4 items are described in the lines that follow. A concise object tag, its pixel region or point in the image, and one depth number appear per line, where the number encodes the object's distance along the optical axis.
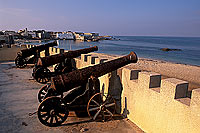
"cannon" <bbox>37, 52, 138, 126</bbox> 4.34
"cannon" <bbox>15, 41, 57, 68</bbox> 10.95
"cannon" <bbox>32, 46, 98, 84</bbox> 8.01
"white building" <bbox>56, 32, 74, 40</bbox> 122.29
